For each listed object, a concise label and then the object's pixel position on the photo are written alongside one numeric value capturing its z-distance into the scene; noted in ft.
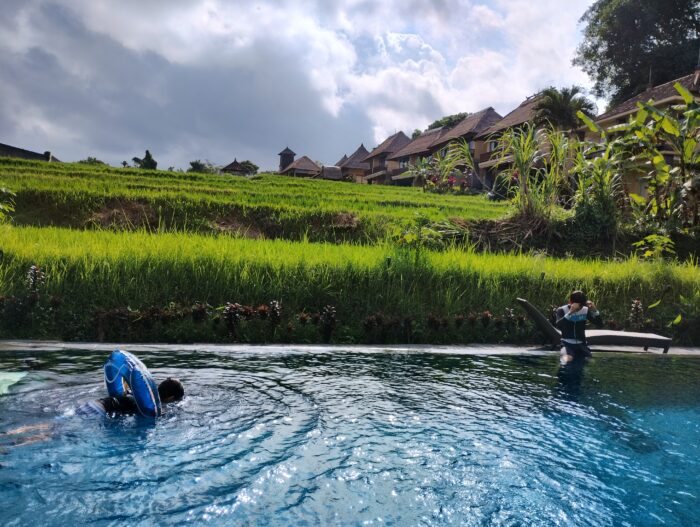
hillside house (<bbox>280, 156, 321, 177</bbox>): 252.62
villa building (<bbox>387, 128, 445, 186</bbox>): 198.29
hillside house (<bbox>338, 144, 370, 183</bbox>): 260.42
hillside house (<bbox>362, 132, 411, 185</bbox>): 231.09
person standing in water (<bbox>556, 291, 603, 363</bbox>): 25.34
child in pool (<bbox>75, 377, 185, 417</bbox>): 16.63
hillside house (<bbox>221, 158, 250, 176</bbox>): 259.49
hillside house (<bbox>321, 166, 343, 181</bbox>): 234.17
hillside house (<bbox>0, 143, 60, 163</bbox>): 153.89
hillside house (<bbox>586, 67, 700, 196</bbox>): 91.20
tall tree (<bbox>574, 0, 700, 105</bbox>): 137.59
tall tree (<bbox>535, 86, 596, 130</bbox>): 123.34
